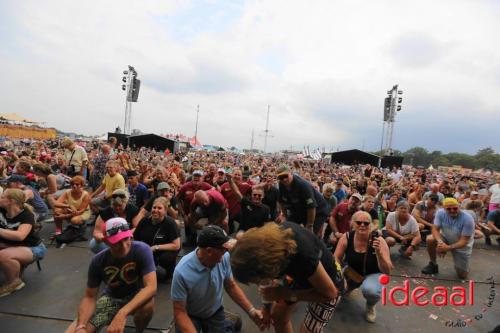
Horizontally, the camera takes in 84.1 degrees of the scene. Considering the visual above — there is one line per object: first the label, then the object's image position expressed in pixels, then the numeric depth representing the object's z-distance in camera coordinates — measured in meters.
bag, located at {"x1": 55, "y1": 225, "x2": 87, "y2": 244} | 4.63
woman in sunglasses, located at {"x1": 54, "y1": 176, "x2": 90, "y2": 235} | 4.69
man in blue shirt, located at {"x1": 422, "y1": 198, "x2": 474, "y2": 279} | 4.12
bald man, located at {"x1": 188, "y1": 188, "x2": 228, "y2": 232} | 4.48
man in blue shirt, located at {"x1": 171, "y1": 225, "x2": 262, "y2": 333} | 1.99
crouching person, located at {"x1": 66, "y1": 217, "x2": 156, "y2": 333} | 2.21
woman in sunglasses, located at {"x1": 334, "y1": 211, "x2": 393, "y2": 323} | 2.99
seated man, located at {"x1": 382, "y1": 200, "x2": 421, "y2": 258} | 4.70
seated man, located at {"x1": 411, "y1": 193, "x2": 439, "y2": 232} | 5.77
